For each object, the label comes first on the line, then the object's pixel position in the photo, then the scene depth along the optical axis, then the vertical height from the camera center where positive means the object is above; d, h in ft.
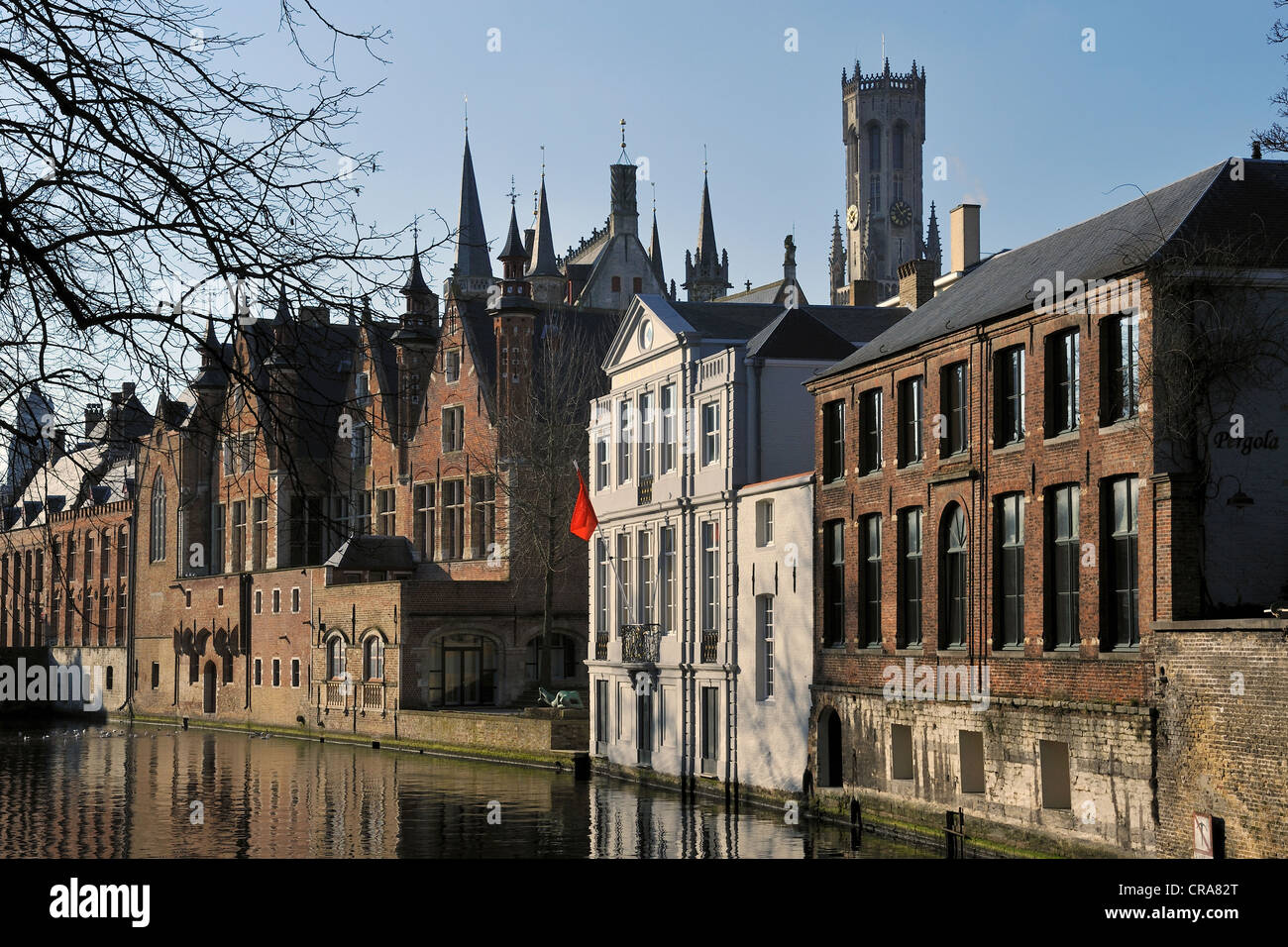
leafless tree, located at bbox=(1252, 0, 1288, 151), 86.89 +23.25
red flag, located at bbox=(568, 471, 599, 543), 135.44 +6.26
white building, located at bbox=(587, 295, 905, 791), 116.16 +5.29
